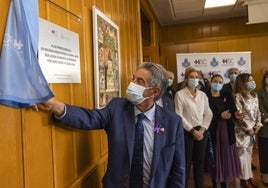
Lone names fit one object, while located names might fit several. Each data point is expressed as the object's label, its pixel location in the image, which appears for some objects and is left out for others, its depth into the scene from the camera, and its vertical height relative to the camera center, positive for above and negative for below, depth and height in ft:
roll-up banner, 16.46 +1.67
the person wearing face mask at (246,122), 10.67 -1.33
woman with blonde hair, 9.71 -1.09
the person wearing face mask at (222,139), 10.36 -1.93
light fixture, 16.44 +5.38
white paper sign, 4.21 +0.69
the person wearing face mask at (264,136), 10.90 -1.93
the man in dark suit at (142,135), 5.08 -0.85
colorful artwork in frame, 6.32 +0.87
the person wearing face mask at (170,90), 11.37 +0.02
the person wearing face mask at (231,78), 12.86 +0.57
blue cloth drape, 3.26 +0.43
